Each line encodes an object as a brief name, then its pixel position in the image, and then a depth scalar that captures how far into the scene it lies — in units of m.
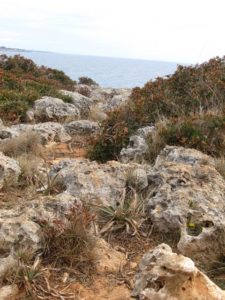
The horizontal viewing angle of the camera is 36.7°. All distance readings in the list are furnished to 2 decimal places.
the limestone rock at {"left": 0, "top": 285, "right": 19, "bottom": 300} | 2.74
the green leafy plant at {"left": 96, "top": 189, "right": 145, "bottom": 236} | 3.72
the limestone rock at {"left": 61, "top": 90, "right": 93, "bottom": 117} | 10.20
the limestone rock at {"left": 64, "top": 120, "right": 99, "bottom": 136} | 7.76
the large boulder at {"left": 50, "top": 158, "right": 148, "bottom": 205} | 4.01
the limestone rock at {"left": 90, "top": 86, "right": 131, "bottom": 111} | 11.39
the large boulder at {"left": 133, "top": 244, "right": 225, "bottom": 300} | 2.39
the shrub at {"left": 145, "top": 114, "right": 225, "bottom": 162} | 5.11
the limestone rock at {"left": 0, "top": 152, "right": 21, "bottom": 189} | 4.42
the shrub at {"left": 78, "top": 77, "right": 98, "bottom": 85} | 20.16
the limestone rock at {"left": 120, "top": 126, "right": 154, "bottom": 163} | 5.45
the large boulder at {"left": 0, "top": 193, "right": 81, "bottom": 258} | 3.09
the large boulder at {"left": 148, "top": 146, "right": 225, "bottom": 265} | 3.36
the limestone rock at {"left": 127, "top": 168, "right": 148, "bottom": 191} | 4.23
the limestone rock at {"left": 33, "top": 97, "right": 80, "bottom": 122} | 8.84
